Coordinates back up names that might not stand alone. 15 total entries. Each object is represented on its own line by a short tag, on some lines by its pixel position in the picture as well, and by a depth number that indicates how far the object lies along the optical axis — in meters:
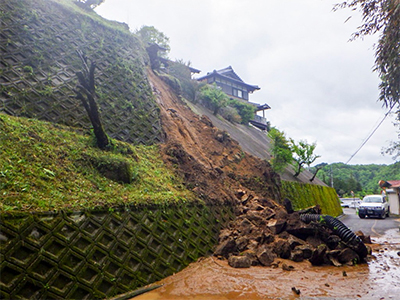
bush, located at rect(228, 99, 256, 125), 34.55
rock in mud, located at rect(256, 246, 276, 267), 8.12
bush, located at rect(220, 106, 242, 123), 29.56
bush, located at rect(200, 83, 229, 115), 27.33
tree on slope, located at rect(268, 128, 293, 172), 19.48
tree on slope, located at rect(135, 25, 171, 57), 28.66
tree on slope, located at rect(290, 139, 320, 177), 23.33
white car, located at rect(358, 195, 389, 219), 23.45
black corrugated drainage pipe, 9.03
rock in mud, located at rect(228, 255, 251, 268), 7.80
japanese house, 39.12
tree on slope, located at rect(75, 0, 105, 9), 19.03
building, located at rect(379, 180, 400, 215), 29.08
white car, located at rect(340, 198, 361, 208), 42.43
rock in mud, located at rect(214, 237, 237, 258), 8.55
